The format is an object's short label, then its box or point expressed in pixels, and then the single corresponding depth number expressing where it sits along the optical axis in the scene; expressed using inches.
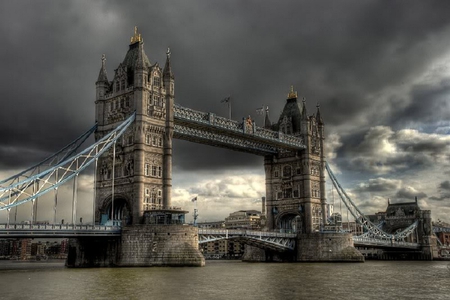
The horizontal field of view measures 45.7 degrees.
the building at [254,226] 7281.0
